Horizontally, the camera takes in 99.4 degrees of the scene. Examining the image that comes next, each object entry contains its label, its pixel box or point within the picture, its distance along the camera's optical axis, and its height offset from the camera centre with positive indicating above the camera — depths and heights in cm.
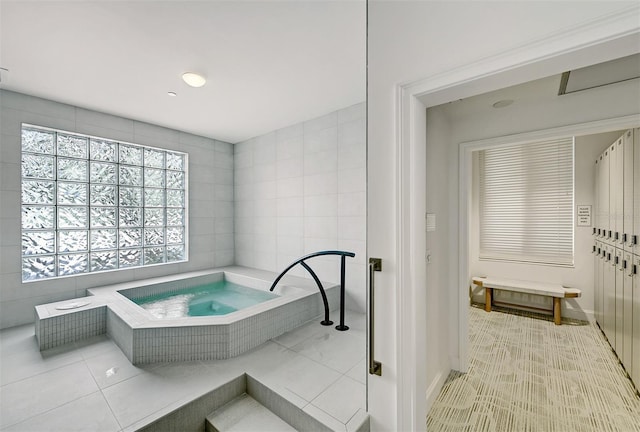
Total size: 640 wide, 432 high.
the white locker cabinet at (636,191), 214 +19
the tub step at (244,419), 171 -133
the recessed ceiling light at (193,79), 276 +142
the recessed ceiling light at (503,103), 217 +92
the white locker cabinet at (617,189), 248 +25
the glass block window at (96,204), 332 +16
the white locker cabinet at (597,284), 331 -87
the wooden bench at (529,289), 351 -100
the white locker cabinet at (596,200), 336 +20
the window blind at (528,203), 385 +20
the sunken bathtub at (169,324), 227 -102
